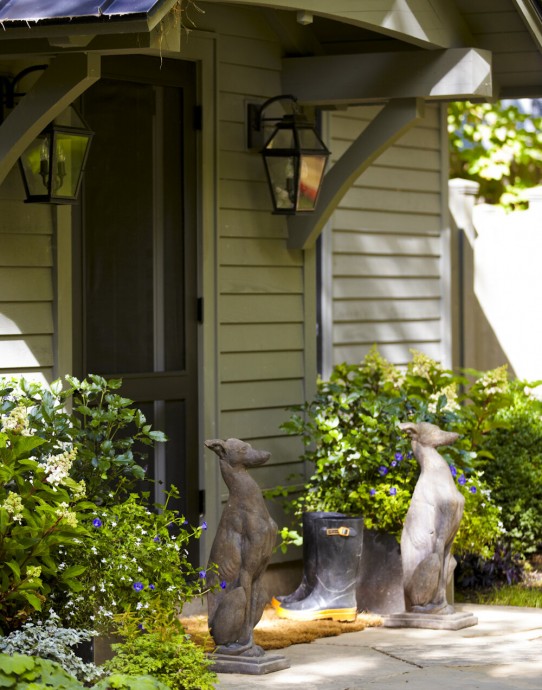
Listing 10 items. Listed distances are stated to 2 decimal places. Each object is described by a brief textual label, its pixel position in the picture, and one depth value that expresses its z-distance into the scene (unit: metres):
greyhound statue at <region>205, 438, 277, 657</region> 12.40
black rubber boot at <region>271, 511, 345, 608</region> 15.09
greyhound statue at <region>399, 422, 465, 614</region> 14.57
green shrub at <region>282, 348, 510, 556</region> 15.40
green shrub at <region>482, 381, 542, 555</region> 17.50
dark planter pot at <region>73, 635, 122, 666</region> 10.97
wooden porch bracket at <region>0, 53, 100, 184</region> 11.80
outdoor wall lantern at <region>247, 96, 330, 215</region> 15.30
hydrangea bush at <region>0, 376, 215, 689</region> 10.12
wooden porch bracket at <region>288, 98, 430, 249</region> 15.14
